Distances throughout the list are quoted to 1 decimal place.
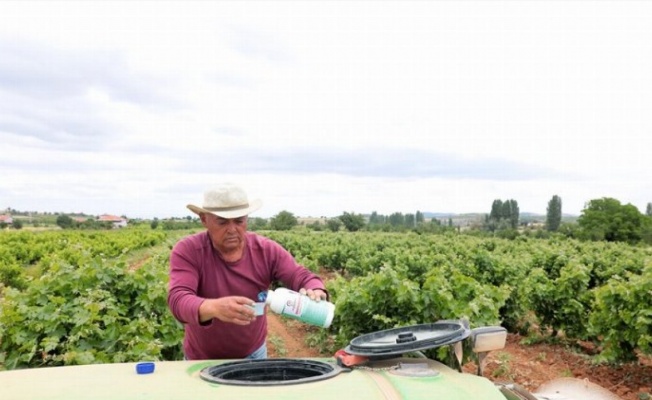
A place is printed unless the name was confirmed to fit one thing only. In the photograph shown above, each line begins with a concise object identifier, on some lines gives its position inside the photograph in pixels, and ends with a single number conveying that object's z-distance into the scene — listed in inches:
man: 124.3
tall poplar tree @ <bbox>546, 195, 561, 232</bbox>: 3990.7
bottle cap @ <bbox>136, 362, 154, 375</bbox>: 86.0
